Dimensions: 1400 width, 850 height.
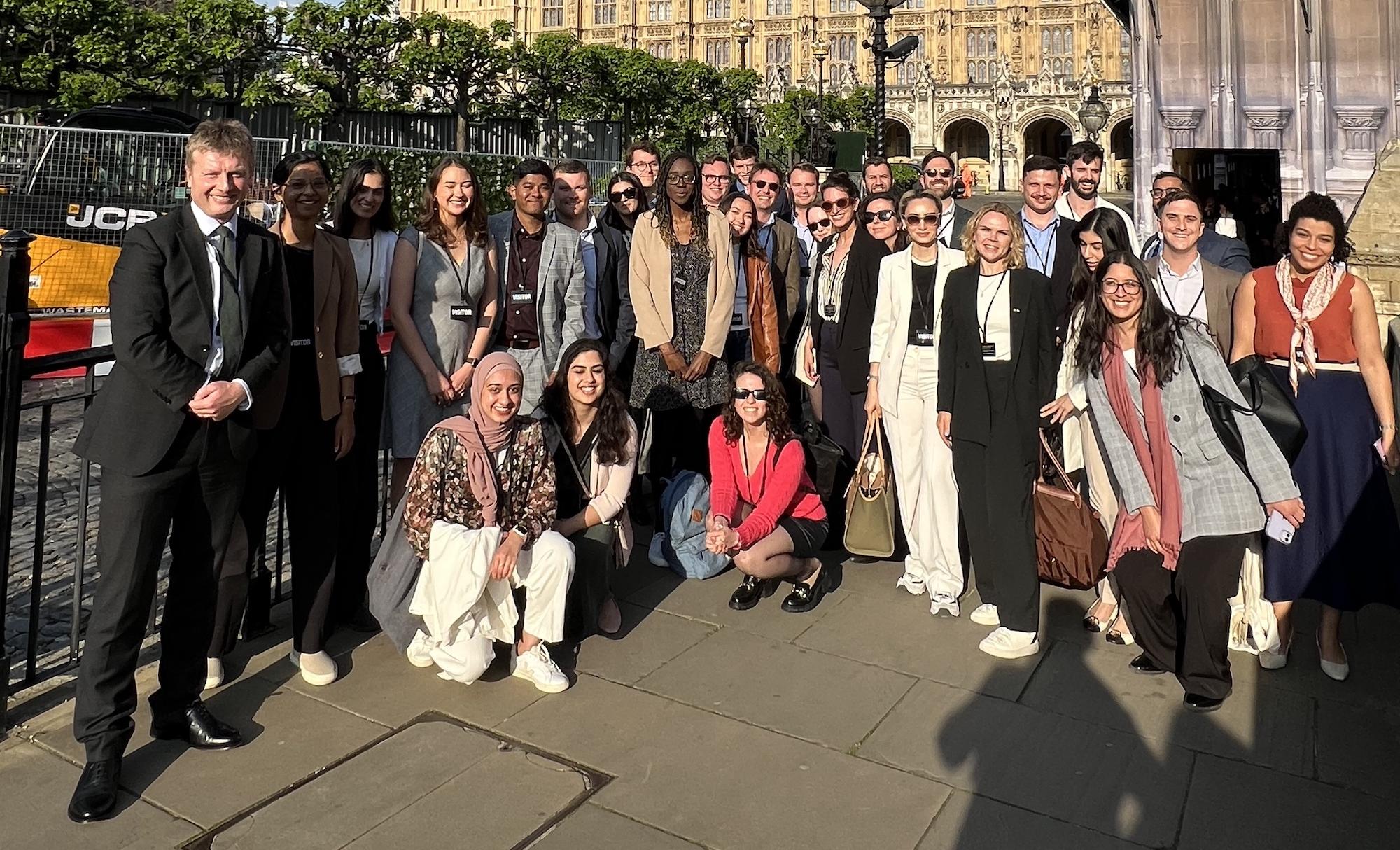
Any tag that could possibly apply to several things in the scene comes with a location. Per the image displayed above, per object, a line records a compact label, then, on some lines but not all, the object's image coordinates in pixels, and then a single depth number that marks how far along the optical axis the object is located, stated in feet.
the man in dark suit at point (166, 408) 9.93
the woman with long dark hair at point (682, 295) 17.31
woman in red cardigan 15.43
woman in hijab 12.69
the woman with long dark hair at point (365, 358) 14.52
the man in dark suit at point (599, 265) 17.62
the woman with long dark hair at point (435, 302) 15.11
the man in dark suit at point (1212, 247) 16.78
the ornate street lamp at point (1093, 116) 75.97
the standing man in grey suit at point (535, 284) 16.90
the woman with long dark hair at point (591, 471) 14.28
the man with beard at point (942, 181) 20.41
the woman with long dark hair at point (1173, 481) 12.37
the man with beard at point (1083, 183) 19.51
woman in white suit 15.40
